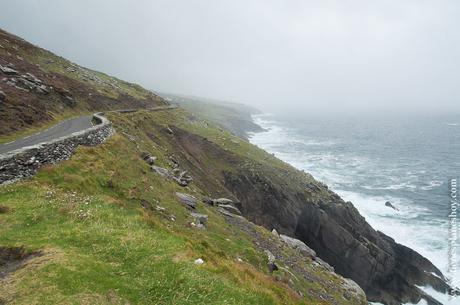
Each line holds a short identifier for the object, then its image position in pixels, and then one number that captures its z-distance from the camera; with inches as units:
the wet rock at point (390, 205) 2979.8
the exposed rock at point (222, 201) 1712.0
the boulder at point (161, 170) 1502.2
